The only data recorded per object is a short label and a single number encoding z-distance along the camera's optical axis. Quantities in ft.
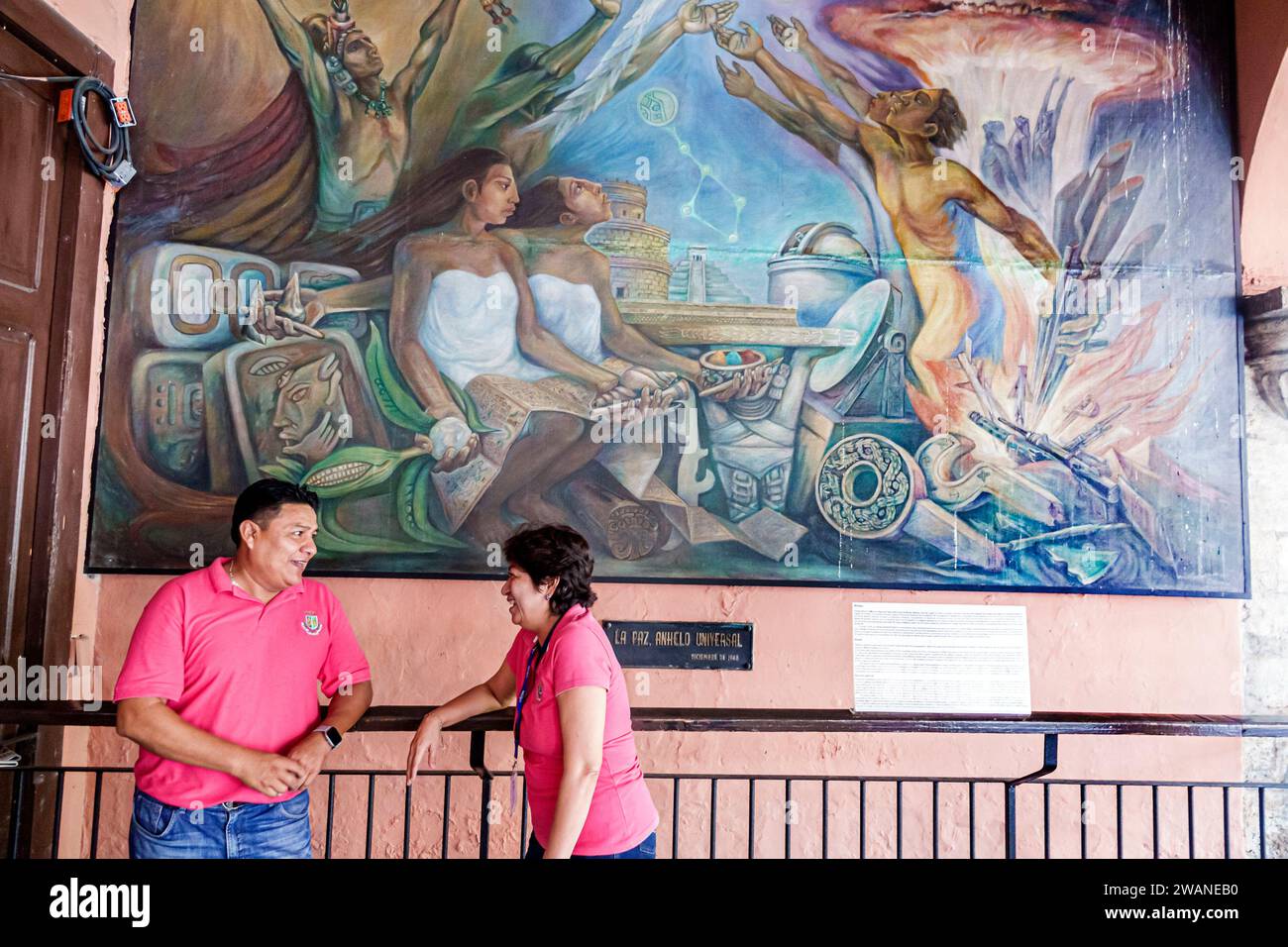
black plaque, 11.82
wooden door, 10.34
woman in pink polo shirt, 6.31
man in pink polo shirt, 6.82
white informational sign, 8.95
